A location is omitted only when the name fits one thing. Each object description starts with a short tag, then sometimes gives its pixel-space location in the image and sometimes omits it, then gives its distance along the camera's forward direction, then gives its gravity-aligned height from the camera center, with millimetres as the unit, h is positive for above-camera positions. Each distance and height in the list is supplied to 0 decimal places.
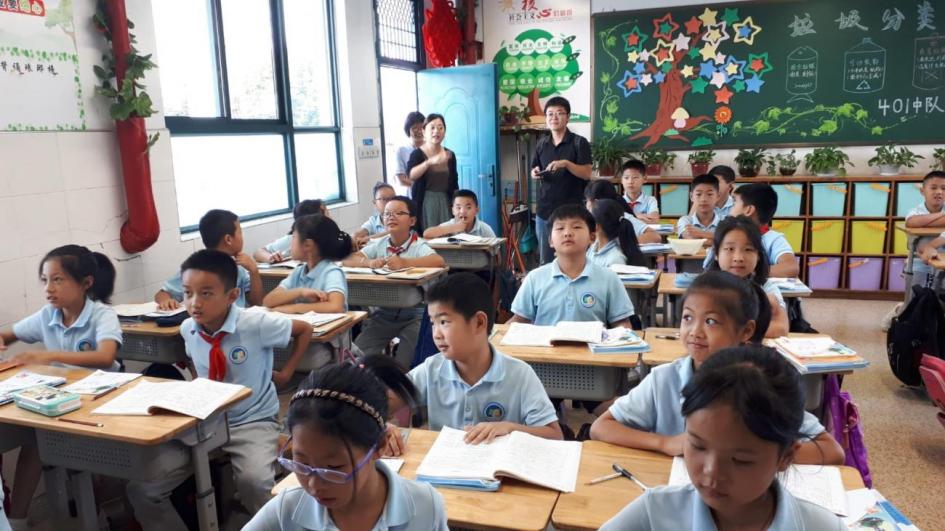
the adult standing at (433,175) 5230 -175
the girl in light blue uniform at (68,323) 2508 -603
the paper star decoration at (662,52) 6391 +868
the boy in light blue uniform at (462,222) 4855 -504
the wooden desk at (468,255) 4531 -690
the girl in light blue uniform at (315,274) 2996 -546
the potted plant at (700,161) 6258 -156
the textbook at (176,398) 1886 -675
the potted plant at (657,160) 6453 -137
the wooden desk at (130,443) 1804 -811
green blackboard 5832 +608
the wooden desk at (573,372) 2350 -793
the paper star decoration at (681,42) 6332 +940
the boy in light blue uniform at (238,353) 2172 -666
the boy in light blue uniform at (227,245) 3336 -426
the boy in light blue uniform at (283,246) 4107 -554
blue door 6305 +304
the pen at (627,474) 1450 -707
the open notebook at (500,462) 1446 -685
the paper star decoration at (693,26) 6277 +1081
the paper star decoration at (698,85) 6348 +545
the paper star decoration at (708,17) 6234 +1151
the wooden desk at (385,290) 3600 -723
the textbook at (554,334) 2441 -680
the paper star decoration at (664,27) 6336 +1090
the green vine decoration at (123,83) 3380 +389
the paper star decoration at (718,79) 6293 +590
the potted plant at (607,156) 6531 -87
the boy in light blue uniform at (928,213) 4574 -516
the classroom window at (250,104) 4137 +369
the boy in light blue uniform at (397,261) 3631 -601
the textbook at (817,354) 2111 -685
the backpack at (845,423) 2145 -895
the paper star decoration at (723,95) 6301 +443
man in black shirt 5113 -132
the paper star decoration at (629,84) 6531 +591
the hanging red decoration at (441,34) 6422 +1113
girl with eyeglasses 1096 -506
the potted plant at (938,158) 5703 -178
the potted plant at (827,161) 5930 -182
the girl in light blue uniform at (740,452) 927 -420
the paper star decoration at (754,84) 6199 +528
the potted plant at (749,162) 6102 -172
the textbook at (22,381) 2111 -690
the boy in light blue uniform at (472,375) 1861 -617
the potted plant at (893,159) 5797 -176
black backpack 3453 -1005
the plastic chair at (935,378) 2826 -1004
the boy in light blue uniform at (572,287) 2865 -585
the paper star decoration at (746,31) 6137 +999
